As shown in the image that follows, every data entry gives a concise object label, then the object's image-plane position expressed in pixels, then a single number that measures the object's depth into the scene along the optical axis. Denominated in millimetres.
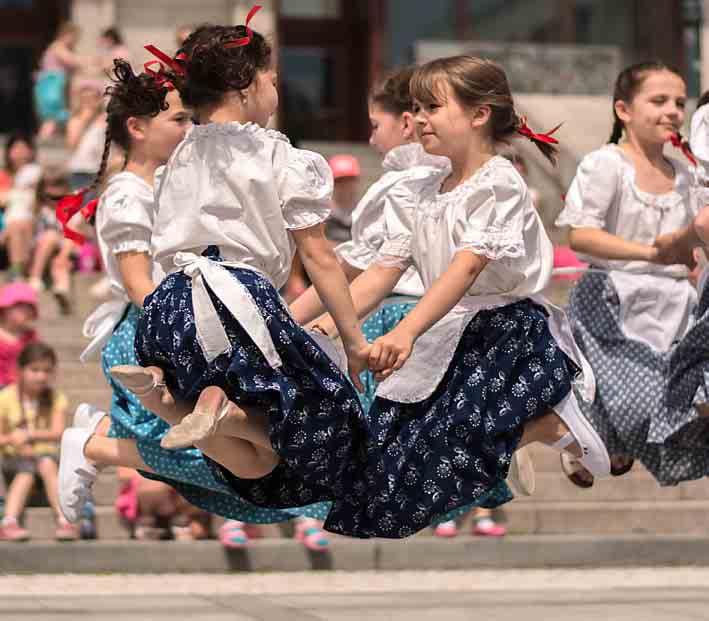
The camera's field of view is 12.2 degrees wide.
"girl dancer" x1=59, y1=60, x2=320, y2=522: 11282
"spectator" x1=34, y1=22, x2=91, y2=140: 26564
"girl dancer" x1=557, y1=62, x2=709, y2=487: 12037
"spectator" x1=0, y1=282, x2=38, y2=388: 16462
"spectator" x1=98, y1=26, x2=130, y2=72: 26694
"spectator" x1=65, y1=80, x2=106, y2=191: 22477
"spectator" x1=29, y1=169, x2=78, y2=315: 19988
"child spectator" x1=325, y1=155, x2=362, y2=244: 17484
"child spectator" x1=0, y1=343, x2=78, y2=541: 15153
